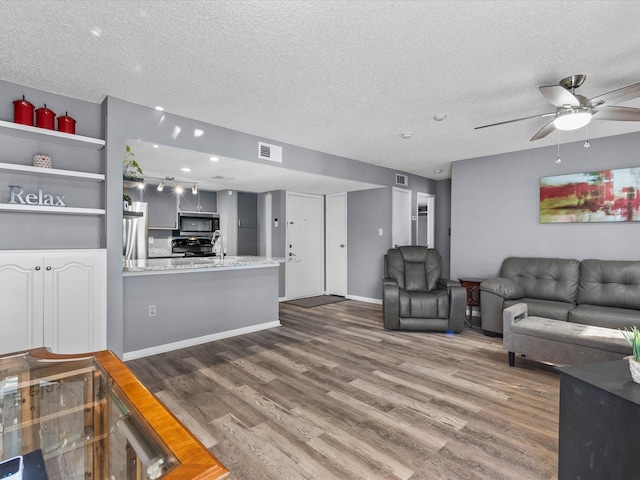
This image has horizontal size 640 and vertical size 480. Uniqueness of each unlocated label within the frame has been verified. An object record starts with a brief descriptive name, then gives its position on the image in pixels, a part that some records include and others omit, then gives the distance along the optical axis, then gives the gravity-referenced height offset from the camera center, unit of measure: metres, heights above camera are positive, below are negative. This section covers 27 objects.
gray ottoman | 2.51 -0.85
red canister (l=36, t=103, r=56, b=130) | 2.65 +0.97
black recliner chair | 4.10 -0.90
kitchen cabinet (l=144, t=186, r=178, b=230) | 5.82 +0.53
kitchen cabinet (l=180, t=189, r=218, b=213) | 6.28 +0.70
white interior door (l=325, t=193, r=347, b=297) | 6.59 -0.13
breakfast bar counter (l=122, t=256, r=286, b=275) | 3.20 -0.31
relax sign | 2.62 +0.32
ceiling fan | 2.28 +0.99
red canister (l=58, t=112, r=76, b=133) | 2.75 +0.95
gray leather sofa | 3.29 -0.64
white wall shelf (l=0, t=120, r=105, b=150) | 2.49 +0.82
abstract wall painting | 3.80 +0.50
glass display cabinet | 0.83 -0.62
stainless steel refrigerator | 5.40 +0.03
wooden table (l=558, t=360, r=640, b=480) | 1.18 -0.73
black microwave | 6.26 +0.26
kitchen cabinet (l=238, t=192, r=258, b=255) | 6.53 +0.27
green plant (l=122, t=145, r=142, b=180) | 3.18 +0.73
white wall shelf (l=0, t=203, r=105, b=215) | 2.48 +0.22
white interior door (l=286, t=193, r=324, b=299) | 6.27 -0.17
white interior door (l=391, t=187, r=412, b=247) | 5.91 +0.36
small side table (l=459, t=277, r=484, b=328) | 4.71 -0.82
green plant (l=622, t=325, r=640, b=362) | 1.33 -0.45
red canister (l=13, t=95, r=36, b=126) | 2.54 +0.98
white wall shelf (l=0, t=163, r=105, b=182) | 2.48 +0.53
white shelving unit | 2.49 +0.55
